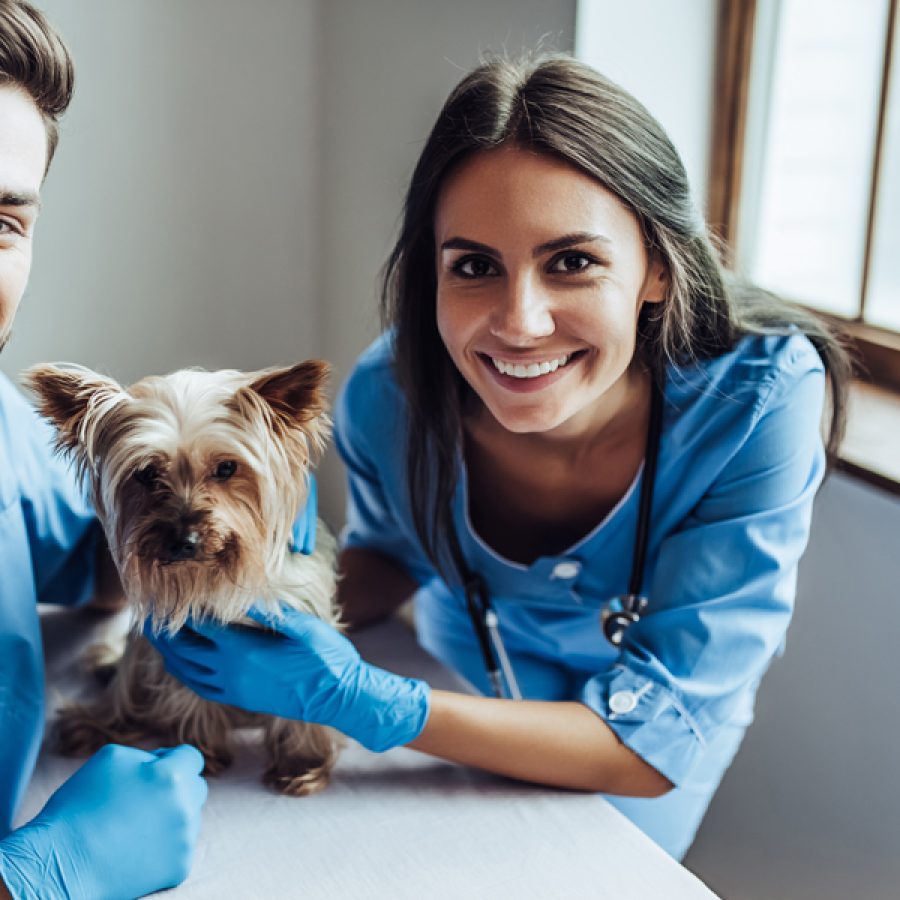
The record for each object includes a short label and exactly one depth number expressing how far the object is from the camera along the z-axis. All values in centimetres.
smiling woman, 125
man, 108
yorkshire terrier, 111
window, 188
